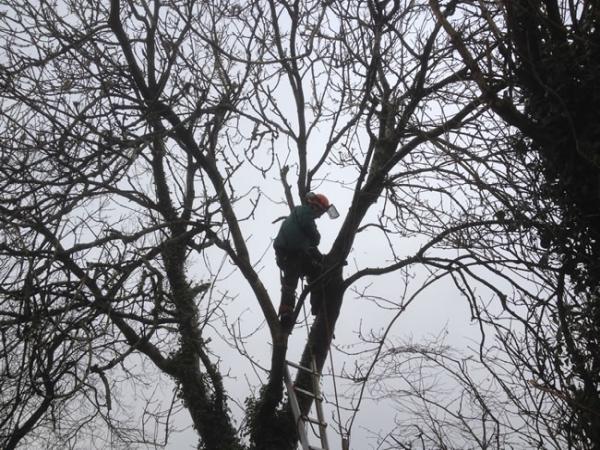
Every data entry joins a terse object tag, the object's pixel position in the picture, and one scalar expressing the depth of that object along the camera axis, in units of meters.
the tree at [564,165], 3.85
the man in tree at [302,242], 6.44
